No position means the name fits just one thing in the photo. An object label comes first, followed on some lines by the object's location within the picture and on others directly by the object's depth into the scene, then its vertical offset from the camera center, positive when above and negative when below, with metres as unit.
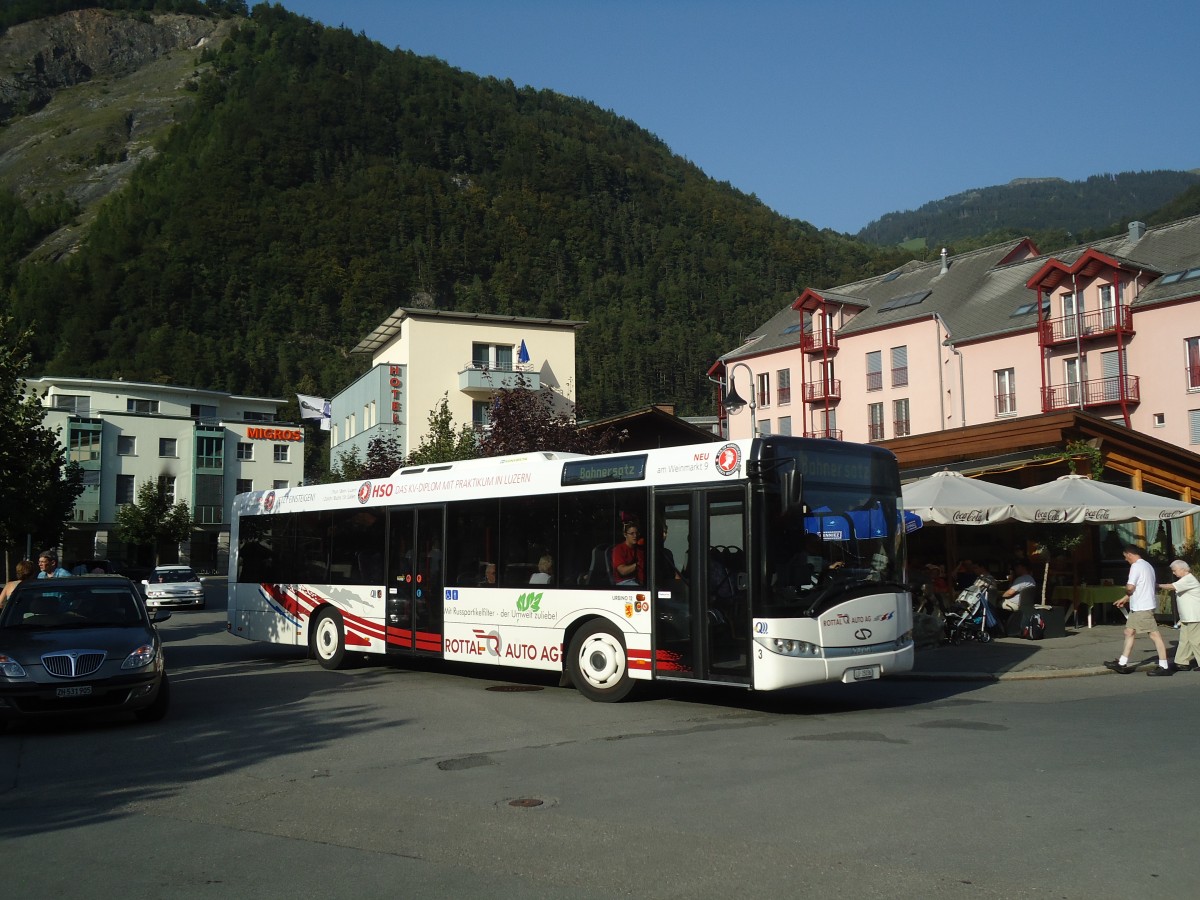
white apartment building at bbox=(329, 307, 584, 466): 58.66 +9.73
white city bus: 11.43 -0.26
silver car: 40.97 -1.65
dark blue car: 10.94 -1.10
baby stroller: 19.20 -1.30
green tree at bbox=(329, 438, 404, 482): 32.66 +2.64
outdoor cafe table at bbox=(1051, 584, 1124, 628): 21.55 -0.99
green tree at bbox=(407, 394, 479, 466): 31.97 +2.90
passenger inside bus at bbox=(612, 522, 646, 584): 12.54 -0.18
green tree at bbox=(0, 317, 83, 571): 19.73 +1.80
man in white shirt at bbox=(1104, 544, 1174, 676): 15.09 -0.88
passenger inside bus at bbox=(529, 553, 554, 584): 13.62 -0.34
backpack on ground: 19.59 -1.48
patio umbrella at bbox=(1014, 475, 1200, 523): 18.88 +0.71
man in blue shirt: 15.44 -0.26
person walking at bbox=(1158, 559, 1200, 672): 15.19 -0.91
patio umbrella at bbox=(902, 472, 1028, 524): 18.53 +0.77
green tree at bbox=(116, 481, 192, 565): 68.25 +1.47
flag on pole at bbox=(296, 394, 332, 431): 70.38 +8.77
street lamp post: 22.69 +2.98
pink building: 45.78 +9.52
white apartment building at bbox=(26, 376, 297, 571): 74.31 +6.54
